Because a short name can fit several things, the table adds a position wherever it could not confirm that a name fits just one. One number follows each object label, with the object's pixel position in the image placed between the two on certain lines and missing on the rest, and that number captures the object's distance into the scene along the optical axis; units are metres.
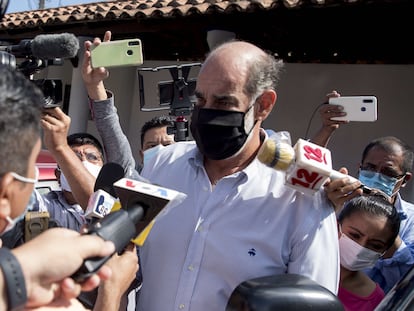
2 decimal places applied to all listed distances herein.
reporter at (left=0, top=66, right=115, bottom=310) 0.85
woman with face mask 2.05
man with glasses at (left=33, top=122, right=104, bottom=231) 2.34
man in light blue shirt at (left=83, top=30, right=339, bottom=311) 1.52
